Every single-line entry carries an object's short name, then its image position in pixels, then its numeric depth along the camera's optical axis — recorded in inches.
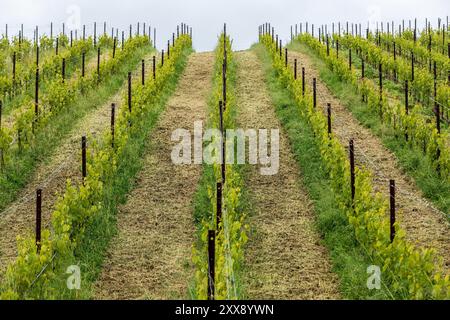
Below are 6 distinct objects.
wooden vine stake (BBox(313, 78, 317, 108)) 617.4
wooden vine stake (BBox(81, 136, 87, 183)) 409.9
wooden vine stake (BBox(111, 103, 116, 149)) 504.0
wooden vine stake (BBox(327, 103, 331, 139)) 512.3
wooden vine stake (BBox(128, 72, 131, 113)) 597.2
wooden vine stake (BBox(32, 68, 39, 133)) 573.7
